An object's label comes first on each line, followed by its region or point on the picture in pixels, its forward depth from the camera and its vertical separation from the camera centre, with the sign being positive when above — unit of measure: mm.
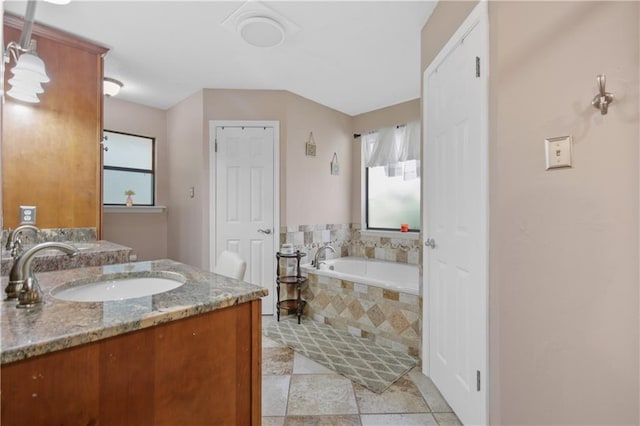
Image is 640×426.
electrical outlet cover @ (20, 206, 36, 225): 1963 -12
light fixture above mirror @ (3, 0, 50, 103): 1573 +747
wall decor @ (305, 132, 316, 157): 3514 +786
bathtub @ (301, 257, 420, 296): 3135 -631
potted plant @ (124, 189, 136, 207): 3469 +209
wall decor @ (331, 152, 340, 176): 3871 +622
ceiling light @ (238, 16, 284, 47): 2035 +1299
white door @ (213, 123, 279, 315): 3232 +190
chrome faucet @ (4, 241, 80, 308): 820 -194
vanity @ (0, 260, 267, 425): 640 -364
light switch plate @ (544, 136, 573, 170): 992 +214
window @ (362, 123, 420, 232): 3551 +465
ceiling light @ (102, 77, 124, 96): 2780 +1193
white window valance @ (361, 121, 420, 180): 3494 +791
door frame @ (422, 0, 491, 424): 1320 +347
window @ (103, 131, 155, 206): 3414 +529
